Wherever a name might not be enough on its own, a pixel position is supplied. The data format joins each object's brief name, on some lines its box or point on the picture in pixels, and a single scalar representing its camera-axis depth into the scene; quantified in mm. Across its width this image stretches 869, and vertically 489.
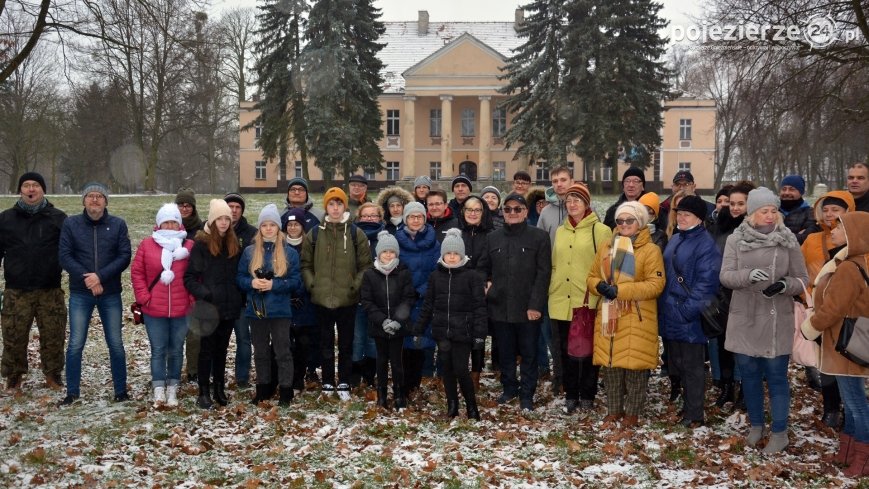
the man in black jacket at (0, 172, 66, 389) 7309
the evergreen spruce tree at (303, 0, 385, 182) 32656
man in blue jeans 7012
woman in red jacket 6910
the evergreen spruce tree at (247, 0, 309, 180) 33719
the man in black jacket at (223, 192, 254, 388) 7614
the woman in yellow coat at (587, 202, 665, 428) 6230
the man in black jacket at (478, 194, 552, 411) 6898
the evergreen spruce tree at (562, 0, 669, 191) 32656
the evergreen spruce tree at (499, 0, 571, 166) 33969
